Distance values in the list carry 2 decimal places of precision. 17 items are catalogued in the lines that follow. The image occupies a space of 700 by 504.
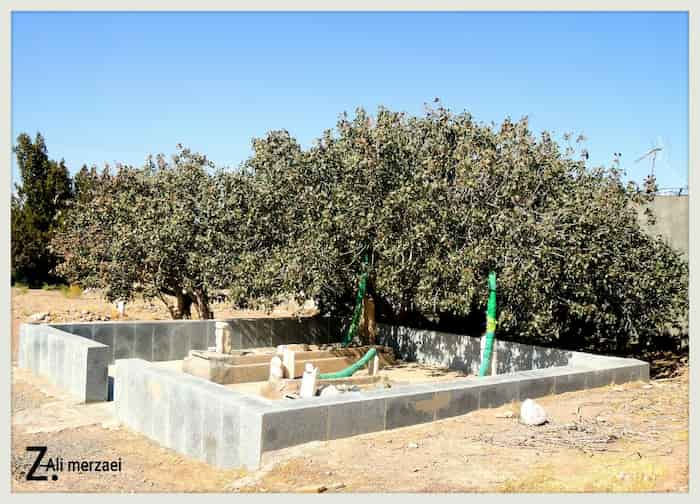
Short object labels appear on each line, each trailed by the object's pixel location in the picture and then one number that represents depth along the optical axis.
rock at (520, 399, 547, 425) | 9.46
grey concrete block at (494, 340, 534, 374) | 14.84
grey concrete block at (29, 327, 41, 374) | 14.70
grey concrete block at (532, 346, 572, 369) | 14.02
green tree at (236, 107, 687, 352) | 12.79
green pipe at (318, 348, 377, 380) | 13.30
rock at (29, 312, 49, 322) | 24.59
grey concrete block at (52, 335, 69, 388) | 13.48
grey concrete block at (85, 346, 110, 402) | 12.59
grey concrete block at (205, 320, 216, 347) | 17.42
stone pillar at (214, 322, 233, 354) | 15.09
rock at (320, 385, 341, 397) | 10.70
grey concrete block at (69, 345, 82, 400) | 12.62
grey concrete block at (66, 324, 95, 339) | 15.74
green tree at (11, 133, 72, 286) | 35.47
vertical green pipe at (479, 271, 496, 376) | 13.38
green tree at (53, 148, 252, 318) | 17.34
